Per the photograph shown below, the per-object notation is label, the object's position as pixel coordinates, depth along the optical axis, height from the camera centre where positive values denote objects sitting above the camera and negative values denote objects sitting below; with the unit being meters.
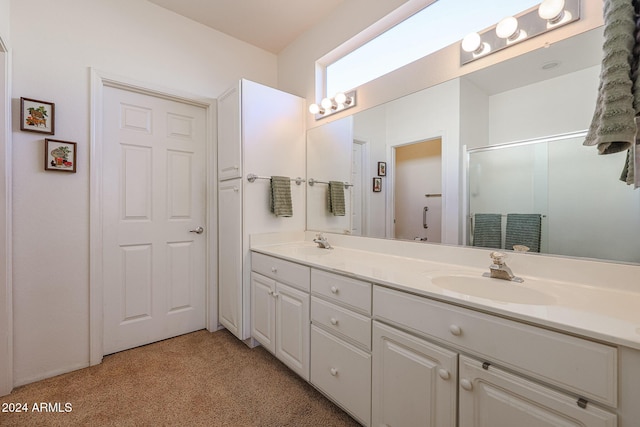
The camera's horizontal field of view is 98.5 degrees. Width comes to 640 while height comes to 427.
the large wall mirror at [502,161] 1.10 +0.26
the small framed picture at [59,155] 1.73 +0.35
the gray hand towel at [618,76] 0.75 +0.38
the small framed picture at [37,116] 1.65 +0.58
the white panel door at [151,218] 2.05 -0.06
